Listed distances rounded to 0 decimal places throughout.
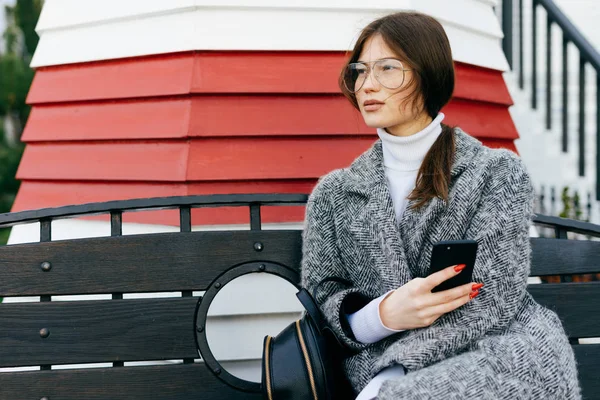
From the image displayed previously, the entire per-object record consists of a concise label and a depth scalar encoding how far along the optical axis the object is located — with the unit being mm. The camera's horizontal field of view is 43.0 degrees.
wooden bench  2139
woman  1776
